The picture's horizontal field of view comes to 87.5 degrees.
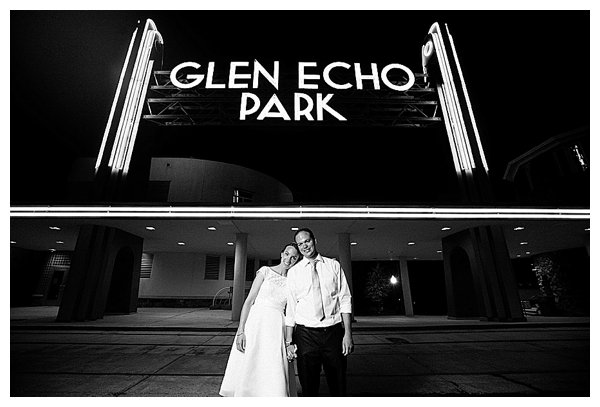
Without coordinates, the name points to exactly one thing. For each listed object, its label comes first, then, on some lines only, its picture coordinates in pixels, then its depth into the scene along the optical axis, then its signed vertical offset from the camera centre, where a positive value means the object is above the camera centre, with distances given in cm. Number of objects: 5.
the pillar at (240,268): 1200 +134
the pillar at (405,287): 1700 +76
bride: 305 -40
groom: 263 -14
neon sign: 1266 +911
